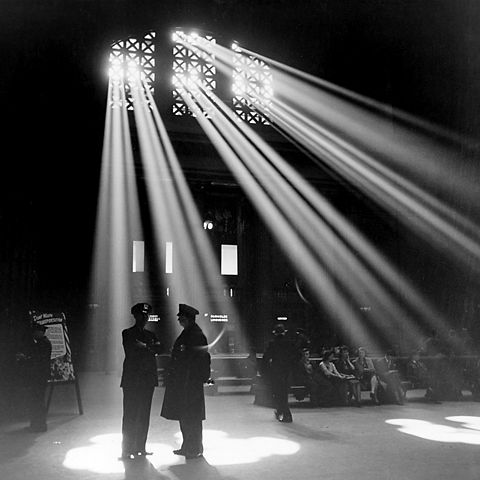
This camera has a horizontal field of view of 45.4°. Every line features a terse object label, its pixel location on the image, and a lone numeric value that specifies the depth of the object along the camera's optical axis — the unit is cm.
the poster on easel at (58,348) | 916
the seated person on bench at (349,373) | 1035
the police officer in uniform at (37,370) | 782
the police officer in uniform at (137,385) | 606
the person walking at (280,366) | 852
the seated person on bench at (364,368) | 1095
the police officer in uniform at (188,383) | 604
